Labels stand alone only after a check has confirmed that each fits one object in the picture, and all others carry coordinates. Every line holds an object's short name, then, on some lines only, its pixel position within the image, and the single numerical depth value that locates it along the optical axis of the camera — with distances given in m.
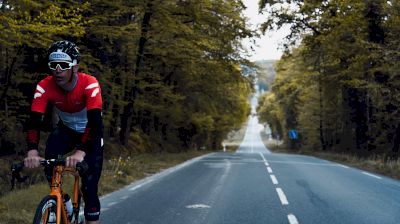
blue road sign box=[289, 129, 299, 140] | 57.44
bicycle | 3.42
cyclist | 3.66
